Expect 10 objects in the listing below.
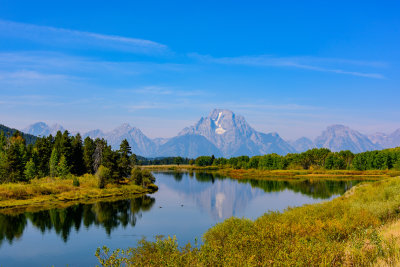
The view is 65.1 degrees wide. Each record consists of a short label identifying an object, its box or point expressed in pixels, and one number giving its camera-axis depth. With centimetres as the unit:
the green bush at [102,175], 9705
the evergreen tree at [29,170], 9116
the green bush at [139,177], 11300
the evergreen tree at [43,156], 10638
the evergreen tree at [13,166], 8631
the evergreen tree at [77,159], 11319
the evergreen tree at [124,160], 10894
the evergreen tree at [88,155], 12106
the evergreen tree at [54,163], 9892
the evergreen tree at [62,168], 9966
